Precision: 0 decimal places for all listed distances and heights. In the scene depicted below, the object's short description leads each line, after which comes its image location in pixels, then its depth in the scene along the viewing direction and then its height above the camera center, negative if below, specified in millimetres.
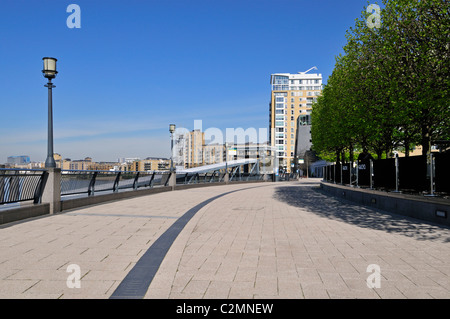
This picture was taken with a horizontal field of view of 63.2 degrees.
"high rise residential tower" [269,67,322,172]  147500 +18857
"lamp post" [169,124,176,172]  25031 +2231
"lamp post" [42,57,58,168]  10742 +2291
